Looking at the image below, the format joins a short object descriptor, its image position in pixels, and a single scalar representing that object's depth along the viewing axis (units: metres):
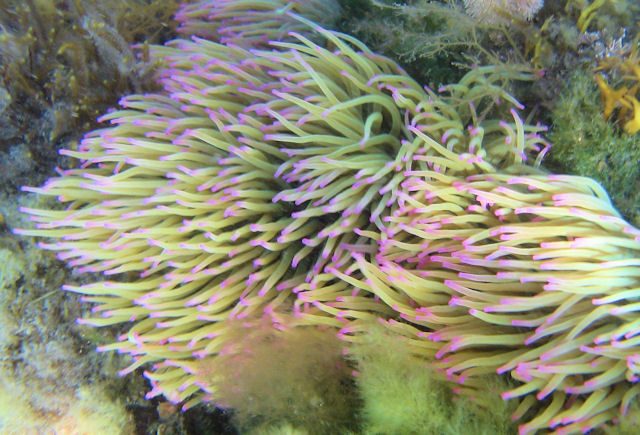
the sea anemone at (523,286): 0.40
